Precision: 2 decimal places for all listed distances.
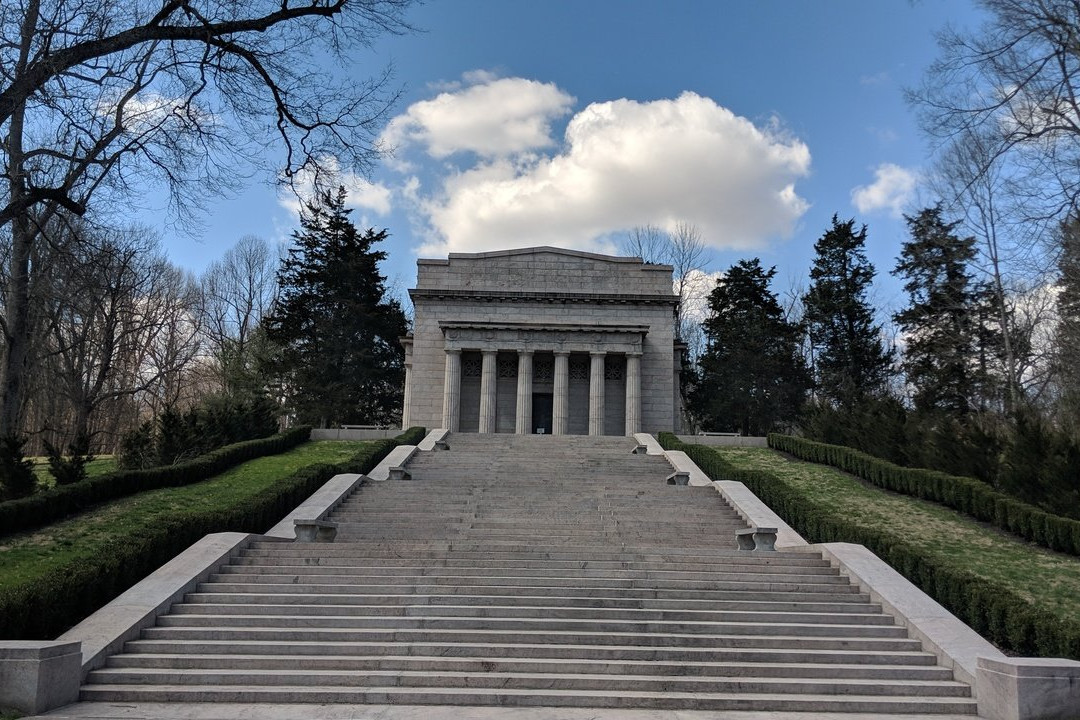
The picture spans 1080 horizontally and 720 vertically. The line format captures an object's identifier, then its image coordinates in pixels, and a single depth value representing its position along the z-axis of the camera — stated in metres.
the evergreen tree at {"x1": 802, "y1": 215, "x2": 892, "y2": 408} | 45.84
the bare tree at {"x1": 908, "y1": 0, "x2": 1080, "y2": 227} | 15.77
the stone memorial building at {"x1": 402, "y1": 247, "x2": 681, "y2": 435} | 34.81
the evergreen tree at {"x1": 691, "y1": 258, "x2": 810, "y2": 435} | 42.25
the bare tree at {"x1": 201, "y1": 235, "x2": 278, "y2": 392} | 46.25
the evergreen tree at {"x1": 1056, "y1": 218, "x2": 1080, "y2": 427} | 21.15
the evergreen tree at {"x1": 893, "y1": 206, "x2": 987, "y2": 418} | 36.94
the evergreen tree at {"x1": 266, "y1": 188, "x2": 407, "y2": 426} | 42.91
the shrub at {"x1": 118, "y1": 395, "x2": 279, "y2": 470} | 23.25
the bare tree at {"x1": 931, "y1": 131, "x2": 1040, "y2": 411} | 30.82
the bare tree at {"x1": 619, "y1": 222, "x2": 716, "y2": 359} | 55.75
